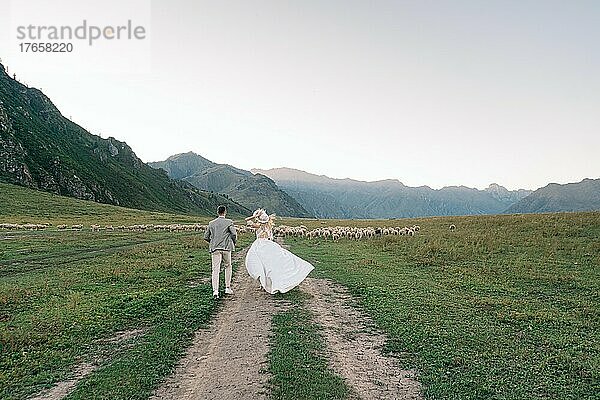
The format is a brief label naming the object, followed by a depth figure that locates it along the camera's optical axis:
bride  14.80
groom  14.11
